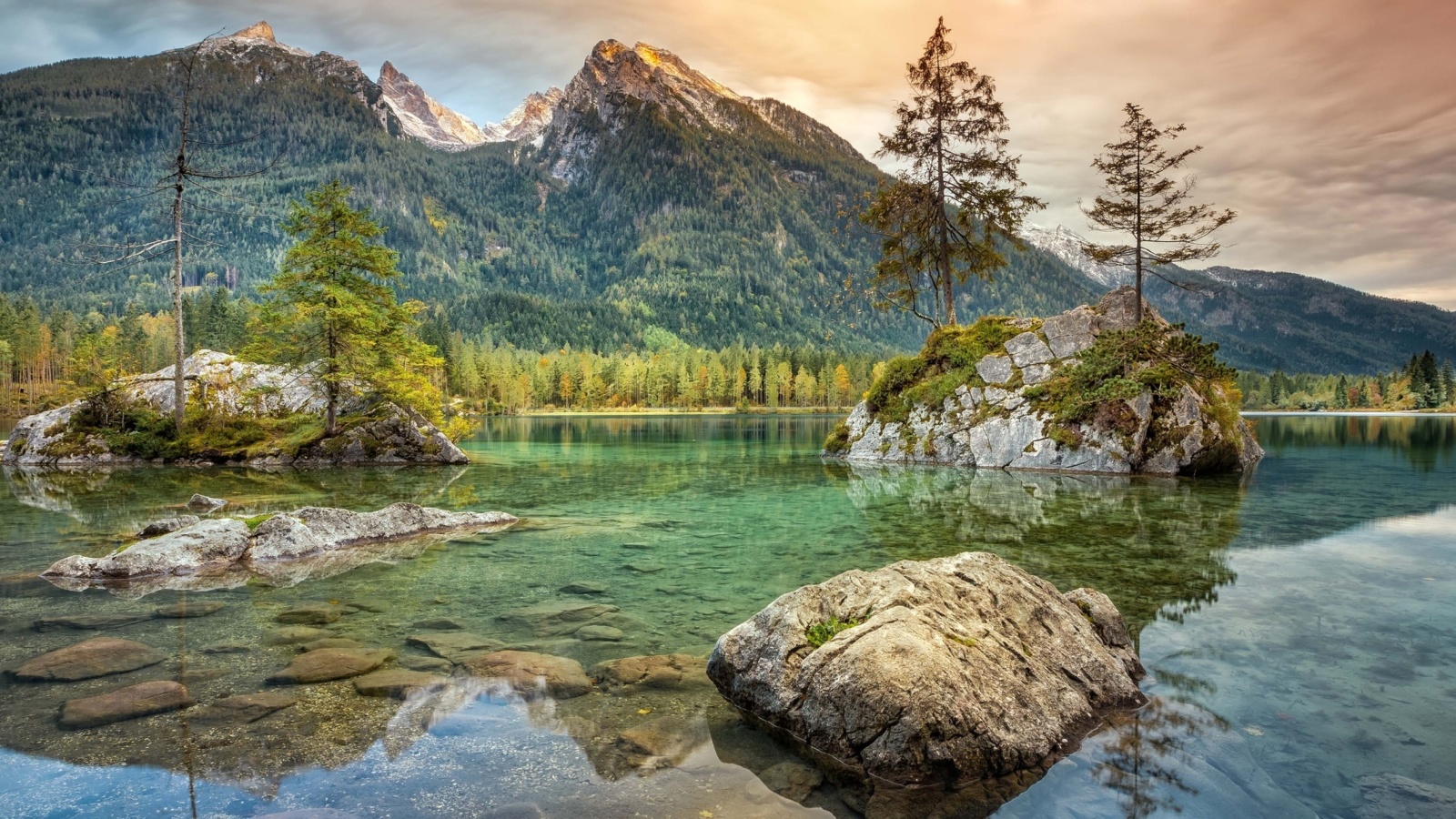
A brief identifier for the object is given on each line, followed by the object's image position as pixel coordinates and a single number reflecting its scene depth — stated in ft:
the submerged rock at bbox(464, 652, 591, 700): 24.66
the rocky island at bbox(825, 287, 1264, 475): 99.55
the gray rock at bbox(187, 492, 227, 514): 61.41
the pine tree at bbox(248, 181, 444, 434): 106.73
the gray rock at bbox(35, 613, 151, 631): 30.96
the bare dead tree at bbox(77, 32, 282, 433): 97.71
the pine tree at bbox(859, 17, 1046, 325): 120.88
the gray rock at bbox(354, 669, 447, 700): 24.09
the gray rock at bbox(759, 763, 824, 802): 18.17
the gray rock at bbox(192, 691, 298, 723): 21.72
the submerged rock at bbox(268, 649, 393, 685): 25.26
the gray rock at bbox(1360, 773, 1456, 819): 17.25
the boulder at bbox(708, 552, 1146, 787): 19.25
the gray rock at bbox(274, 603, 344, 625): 32.50
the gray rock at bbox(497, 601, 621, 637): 31.86
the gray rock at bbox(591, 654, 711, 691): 25.46
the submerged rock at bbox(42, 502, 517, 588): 40.78
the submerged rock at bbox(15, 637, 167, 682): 25.14
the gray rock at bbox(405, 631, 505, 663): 28.22
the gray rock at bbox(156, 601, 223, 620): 33.19
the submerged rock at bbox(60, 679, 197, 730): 21.45
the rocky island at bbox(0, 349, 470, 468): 110.11
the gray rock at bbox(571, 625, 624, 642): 30.53
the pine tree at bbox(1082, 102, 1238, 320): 109.40
